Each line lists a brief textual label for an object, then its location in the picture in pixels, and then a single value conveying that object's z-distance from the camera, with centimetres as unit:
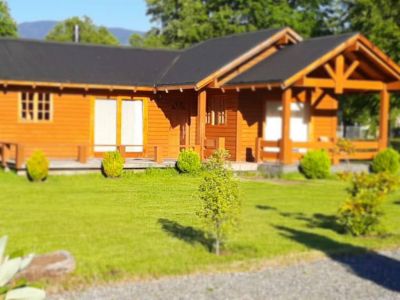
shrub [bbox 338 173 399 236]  1059
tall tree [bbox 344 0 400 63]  2491
